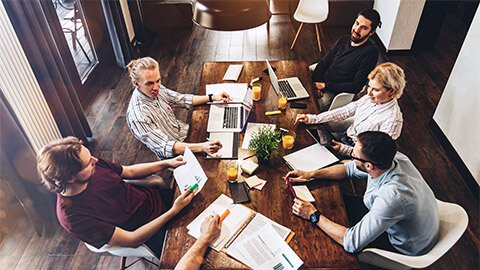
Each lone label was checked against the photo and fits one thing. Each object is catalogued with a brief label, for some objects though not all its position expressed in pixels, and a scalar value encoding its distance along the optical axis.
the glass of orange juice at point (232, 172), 2.20
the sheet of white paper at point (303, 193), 2.12
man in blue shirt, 1.81
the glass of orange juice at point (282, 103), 2.81
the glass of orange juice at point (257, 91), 2.91
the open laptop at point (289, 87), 2.94
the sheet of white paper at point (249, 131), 2.52
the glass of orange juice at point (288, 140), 2.44
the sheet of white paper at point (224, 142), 2.44
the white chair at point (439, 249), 1.78
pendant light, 1.55
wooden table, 1.83
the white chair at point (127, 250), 1.97
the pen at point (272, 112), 2.78
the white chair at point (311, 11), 4.98
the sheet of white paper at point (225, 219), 1.94
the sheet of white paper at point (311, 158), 2.33
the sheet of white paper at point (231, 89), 2.98
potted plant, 2.27
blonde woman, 2.45
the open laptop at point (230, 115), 2.67
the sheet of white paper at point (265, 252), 1.80
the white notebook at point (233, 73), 3.18
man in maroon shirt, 1.83
